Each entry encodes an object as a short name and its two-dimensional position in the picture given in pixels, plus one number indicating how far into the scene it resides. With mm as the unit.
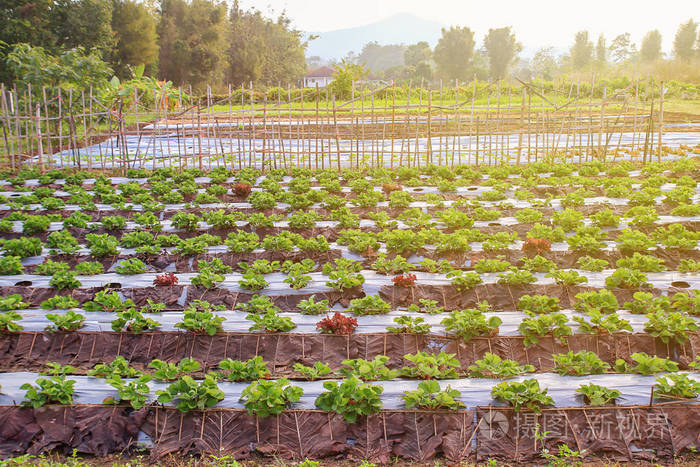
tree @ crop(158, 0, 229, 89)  32562
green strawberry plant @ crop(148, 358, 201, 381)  3922
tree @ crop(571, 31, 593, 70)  58156
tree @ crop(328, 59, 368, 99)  22875
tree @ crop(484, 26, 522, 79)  55538
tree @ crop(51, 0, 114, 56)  24078
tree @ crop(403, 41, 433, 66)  67188
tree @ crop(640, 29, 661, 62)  50531
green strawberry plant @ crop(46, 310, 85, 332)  4621
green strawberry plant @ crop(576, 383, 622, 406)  3625
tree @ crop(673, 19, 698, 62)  44656
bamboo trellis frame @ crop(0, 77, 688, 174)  11023
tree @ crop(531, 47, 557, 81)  68688
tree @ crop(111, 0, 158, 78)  27766
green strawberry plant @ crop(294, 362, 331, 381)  3910
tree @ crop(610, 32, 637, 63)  69312
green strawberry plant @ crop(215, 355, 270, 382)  3953
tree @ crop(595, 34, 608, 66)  59872
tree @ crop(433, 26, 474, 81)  53878
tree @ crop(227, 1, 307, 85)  38156
